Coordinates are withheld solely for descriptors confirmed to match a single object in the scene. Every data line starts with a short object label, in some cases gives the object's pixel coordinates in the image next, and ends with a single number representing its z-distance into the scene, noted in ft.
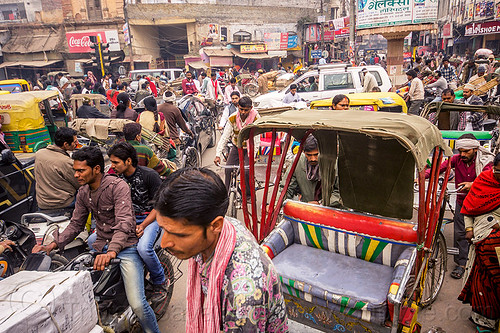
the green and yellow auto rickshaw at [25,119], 23.84
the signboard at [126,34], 92.12
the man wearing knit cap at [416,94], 34.37
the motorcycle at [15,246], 11.37
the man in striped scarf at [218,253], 4.56
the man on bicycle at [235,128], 17.83
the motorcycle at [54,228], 12.00
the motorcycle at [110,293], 9.52
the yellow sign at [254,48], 101.87
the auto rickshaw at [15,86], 39.63
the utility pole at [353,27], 66.13
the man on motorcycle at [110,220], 9.75
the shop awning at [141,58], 94.43
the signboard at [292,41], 110.42
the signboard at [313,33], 113.29
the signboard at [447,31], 97.35
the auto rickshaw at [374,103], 23.67
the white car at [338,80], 36.35
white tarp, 6.57
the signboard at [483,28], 68.74
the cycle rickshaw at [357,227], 8.83
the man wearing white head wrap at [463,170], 13.29
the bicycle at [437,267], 12.12
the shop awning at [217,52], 97.93
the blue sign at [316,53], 105.50
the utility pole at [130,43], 92.24
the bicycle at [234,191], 17.78
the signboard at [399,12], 61.00
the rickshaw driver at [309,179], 12.98
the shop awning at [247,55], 102.73
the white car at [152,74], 58.11
